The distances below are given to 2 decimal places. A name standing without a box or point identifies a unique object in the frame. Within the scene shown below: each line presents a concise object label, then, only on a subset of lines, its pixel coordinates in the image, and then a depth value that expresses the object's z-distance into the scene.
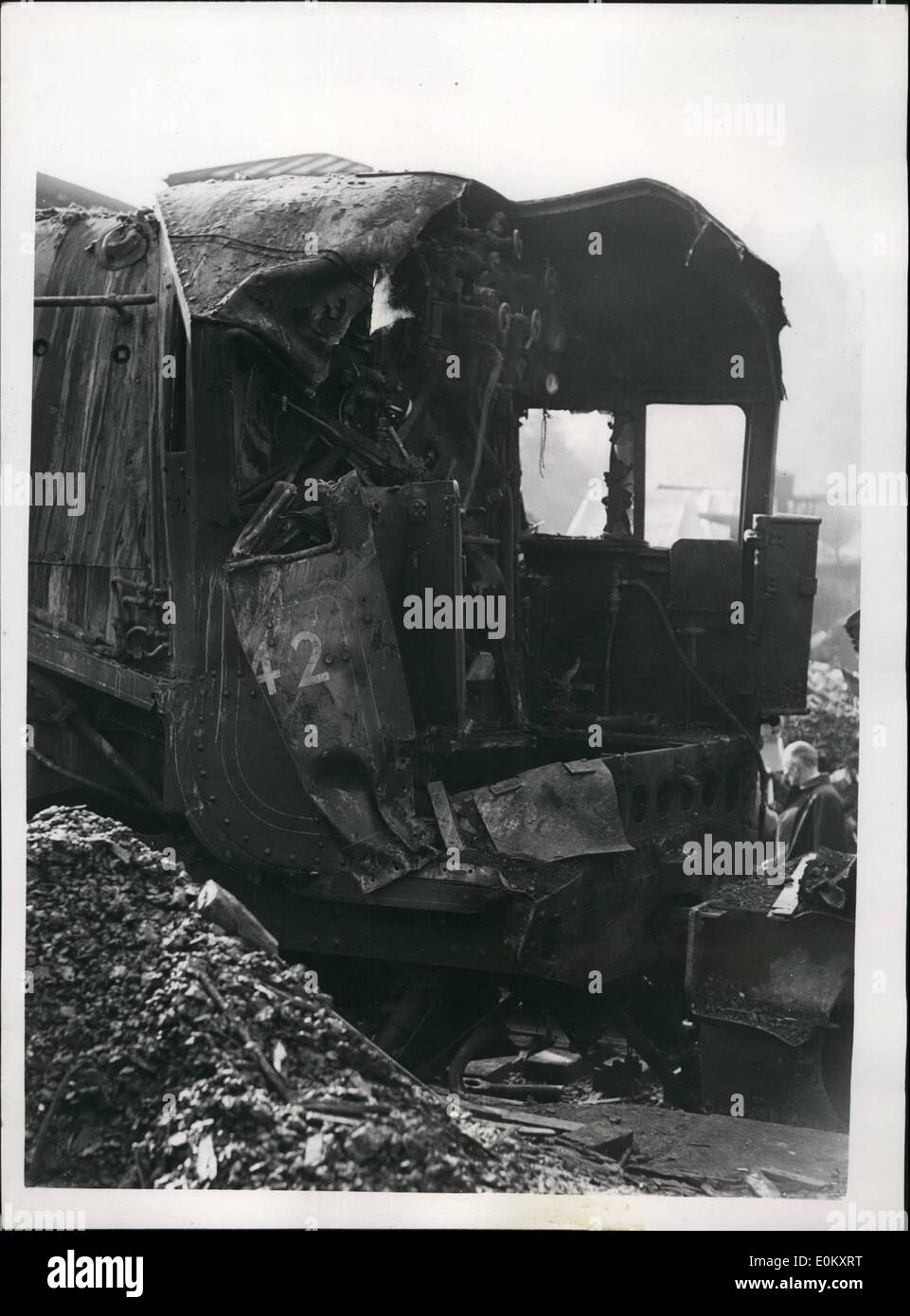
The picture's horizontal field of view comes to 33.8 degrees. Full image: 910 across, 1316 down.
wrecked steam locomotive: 5.94
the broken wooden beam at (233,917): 5.70
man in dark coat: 9.27
